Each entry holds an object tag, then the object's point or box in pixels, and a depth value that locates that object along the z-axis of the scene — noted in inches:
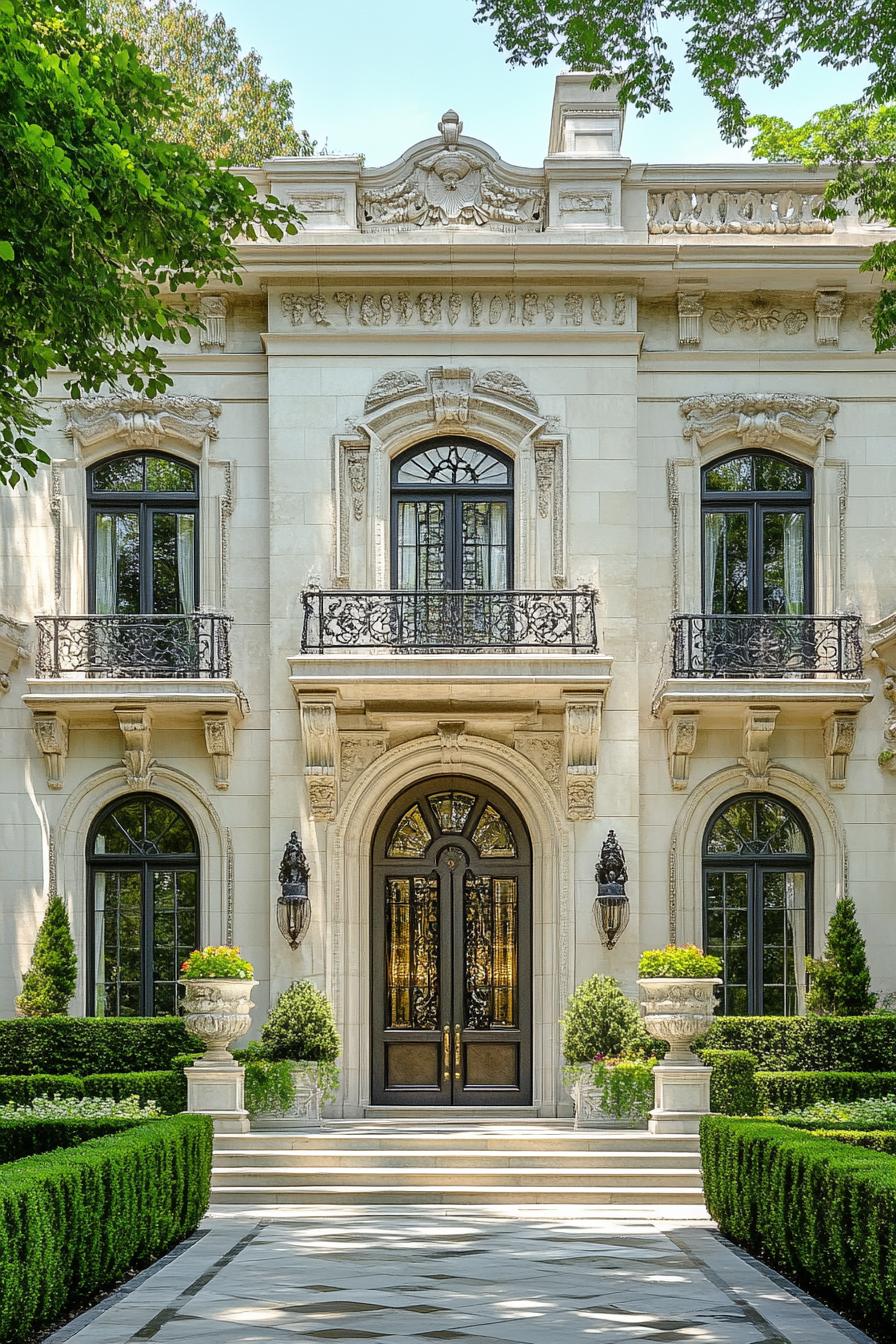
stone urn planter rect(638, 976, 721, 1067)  663.1
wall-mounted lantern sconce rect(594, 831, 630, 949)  747.4
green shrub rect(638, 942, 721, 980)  670.5
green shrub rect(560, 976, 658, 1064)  714.2
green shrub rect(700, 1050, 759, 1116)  666.2
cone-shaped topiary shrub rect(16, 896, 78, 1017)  745.0
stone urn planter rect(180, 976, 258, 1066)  667.4
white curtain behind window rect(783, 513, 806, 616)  799.1
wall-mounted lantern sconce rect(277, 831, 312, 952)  748.0
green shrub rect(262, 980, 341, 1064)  721.0
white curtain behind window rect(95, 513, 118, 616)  799.1
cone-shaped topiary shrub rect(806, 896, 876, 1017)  743.7
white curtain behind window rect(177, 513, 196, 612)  799.1
